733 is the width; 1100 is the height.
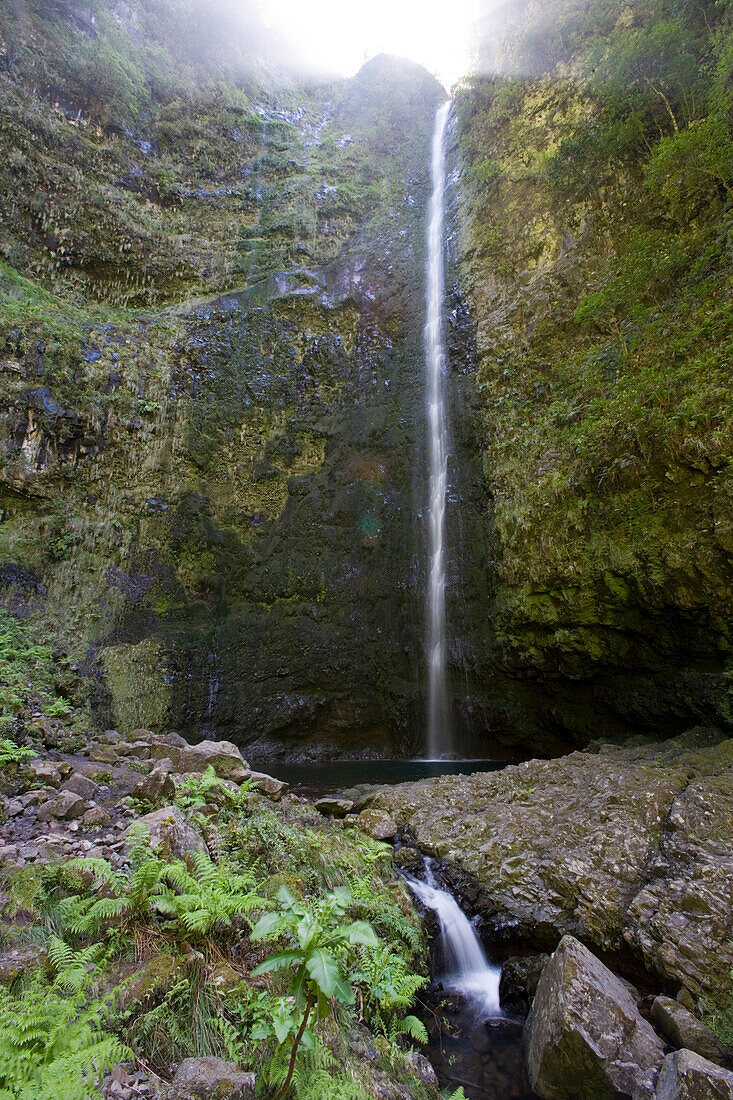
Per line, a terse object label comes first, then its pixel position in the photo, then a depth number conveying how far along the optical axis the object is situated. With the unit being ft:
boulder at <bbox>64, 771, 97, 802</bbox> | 14.52
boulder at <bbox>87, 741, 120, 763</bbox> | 19.15
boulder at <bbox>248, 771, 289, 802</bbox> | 19.21
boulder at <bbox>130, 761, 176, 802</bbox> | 14.15
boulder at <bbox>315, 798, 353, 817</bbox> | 22.13
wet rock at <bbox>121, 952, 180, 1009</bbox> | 7.73
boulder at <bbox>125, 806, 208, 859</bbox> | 10.87
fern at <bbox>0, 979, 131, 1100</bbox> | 5.97
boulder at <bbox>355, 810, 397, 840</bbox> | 19.42
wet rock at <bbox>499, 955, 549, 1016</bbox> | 13.21
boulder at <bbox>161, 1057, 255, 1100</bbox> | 6.61
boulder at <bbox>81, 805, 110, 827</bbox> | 12.44
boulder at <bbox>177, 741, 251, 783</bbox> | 18.25
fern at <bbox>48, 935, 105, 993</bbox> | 7.65
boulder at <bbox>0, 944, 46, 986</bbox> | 7.53
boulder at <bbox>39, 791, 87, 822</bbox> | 12.50
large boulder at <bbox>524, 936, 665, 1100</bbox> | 9.82
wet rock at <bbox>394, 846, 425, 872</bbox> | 18.13
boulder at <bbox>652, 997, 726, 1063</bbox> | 10.58
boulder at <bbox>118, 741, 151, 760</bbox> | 20.03
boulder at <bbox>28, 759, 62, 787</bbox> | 14.30
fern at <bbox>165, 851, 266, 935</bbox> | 9.11
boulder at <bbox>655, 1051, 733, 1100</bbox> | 8.35
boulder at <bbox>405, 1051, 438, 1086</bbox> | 9.50
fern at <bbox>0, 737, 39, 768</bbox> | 13.96
